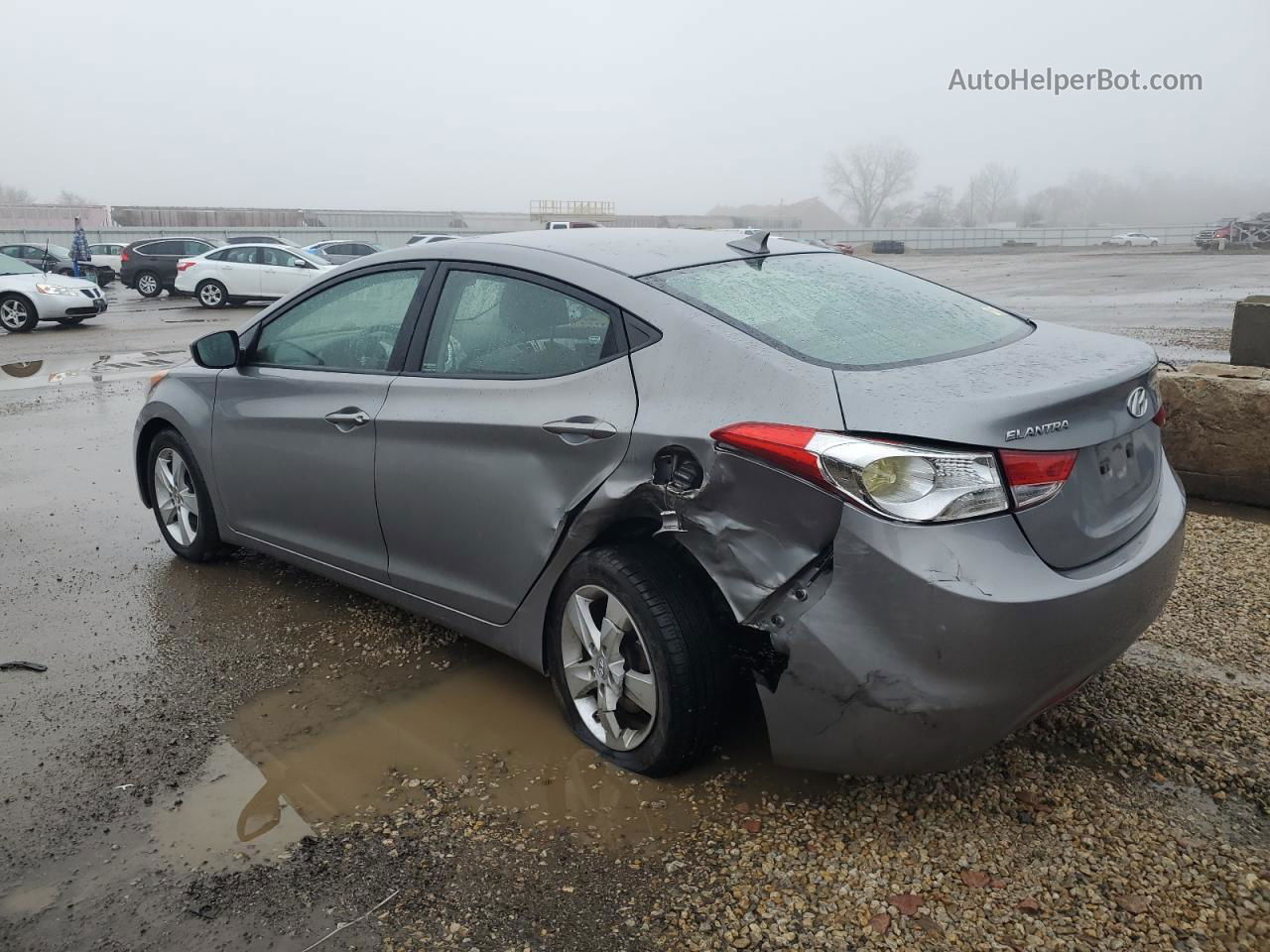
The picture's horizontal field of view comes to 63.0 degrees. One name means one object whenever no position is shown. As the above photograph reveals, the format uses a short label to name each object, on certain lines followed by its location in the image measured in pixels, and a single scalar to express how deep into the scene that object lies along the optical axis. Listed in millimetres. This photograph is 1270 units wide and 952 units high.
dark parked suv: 27781
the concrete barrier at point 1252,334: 6234
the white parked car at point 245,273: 22625
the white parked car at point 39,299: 17844
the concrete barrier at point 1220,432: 5363
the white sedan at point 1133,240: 62219
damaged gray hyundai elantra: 2488
